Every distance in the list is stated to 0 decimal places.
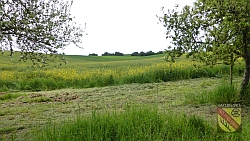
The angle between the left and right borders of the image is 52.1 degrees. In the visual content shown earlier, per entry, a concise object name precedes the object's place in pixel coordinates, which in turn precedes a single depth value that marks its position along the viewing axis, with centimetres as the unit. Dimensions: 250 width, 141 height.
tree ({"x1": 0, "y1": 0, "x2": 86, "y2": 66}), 568
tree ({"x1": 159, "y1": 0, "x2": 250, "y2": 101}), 657
